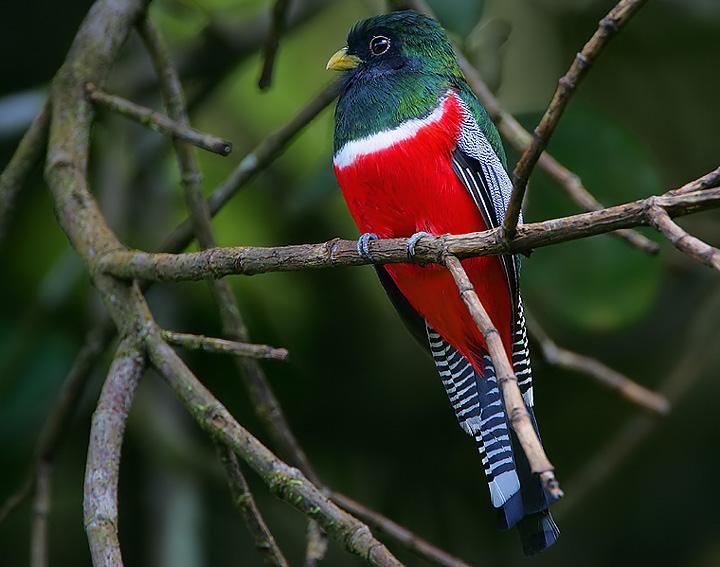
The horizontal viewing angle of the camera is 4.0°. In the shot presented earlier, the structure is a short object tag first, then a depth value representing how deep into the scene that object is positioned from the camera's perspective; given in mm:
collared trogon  4207
